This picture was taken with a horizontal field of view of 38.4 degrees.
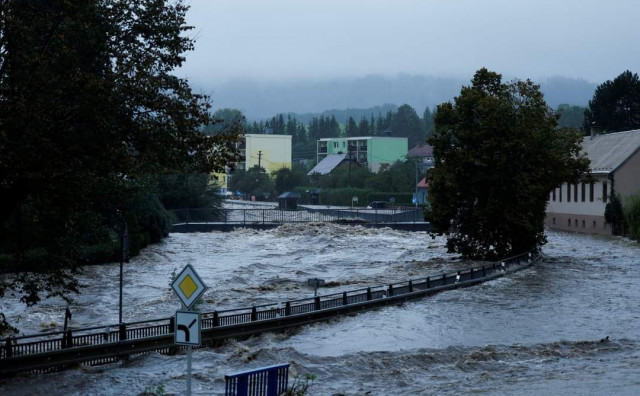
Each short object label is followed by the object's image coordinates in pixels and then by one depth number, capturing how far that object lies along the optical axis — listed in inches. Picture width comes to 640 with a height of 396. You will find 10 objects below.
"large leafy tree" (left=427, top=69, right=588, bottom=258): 1887.3
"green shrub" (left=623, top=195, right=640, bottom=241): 2566.4
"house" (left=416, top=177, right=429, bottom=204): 4568.7
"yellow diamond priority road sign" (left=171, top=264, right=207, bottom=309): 622.8
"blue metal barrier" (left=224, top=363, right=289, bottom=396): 636.1
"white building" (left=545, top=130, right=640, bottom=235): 2849.4
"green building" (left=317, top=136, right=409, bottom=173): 7357.3
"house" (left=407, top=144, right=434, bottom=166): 6970.5
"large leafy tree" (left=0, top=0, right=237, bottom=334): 708.0
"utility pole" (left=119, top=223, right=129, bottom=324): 999.2
